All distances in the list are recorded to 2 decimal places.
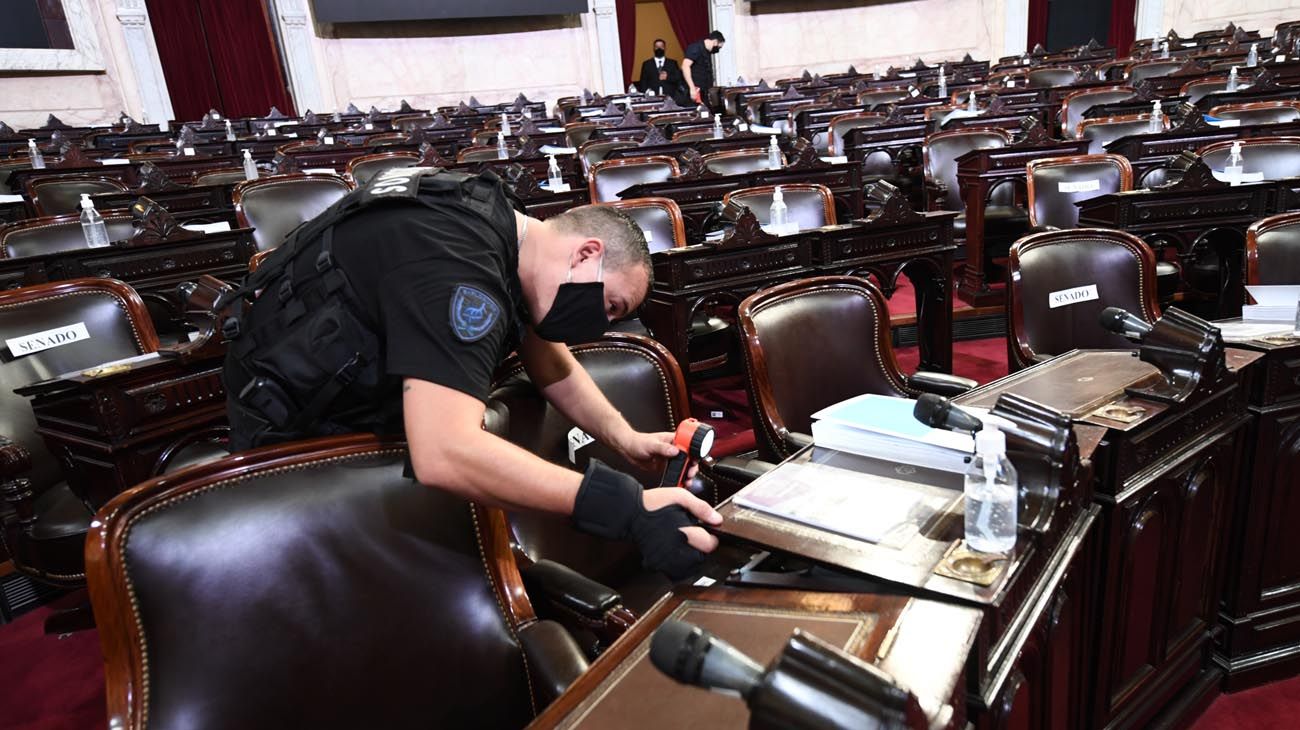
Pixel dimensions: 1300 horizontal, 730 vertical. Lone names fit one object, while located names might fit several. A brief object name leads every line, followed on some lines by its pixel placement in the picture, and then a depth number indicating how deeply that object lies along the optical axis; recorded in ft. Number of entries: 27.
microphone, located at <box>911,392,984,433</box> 3.22
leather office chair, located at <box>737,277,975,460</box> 5.59
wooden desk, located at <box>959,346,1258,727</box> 3.98
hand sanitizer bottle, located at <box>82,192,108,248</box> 8.93
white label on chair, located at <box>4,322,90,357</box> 5.75
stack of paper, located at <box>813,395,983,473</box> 3.48
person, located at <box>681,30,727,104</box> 29.94
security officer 3.09
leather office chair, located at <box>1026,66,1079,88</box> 24.72
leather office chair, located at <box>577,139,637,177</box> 14.76
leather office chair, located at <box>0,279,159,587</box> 5.55
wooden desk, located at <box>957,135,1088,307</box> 12.37
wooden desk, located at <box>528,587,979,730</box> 2.29
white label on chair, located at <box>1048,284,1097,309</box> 6.41
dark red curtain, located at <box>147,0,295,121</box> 29.89
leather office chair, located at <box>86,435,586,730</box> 2.71
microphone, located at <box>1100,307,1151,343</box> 4.19
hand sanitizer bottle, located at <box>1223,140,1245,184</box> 10.16
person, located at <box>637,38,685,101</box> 31.01
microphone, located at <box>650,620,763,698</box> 1.78
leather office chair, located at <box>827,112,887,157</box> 16.72
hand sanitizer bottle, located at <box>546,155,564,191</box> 12.76
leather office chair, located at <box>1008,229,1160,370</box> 6.63
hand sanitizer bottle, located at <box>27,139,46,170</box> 15.45
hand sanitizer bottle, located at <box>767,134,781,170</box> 13.19
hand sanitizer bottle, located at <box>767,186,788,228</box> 9.34
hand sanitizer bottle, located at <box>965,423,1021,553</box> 2.84
